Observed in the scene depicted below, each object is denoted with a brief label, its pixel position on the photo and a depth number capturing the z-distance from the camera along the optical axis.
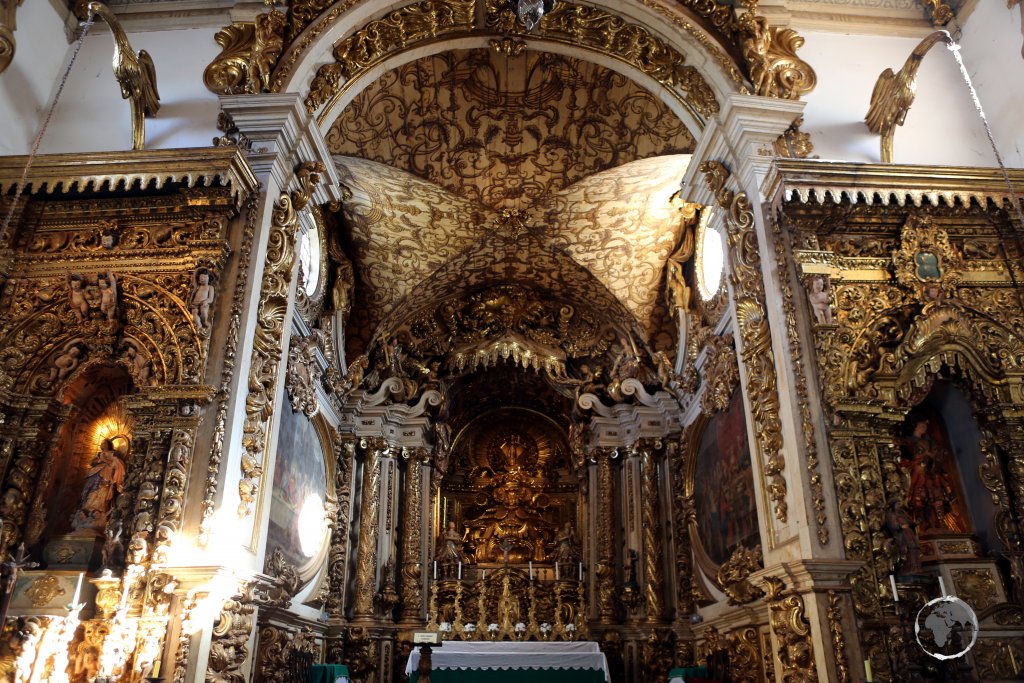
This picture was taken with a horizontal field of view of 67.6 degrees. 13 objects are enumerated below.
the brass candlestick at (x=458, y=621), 11.61
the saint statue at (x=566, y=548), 12.55
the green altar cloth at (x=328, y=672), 8.50
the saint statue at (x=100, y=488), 6.69
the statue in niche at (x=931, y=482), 6.78
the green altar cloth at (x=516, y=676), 9.12
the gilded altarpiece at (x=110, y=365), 6.09
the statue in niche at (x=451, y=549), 12.46
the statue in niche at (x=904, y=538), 6.12
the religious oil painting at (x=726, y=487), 8.05
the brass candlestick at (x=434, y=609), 11.53
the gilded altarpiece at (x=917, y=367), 6.16
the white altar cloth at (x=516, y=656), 9.24
